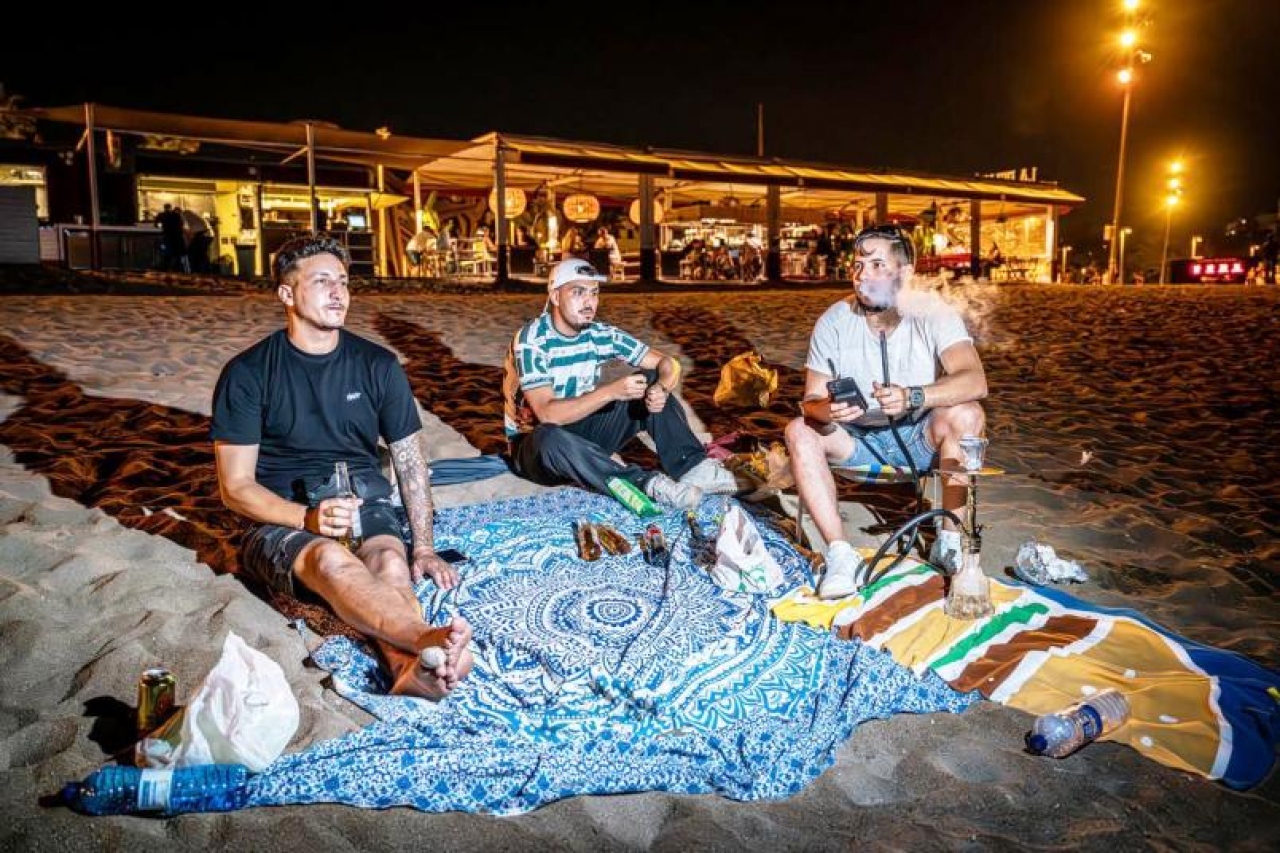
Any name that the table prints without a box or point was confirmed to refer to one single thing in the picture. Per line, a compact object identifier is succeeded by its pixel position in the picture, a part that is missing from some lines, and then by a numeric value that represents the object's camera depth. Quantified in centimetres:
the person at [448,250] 2056
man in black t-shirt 307
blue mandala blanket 234
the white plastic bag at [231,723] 228
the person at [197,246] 1788
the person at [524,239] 2308
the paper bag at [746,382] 670
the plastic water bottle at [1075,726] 250
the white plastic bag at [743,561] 358
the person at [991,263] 2752
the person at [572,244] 2112
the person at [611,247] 2158
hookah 327
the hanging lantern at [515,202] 2014
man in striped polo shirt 478
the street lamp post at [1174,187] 3909
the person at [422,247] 2058
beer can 243
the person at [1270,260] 2675
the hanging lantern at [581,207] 2122
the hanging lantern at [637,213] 2197
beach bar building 1745
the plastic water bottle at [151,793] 217
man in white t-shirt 384
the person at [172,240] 1683
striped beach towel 250
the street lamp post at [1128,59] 3145
